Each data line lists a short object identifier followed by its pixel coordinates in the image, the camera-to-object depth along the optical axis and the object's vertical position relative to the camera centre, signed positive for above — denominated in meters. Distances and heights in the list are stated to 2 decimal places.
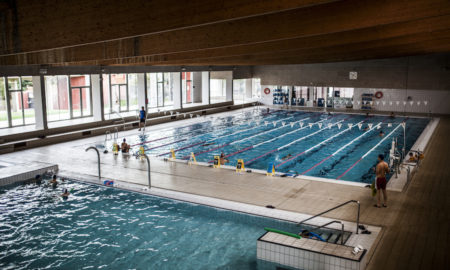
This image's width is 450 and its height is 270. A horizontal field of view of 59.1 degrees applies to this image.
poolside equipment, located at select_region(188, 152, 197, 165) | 14.42 -2.78
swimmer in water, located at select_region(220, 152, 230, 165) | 14.29 -2.66
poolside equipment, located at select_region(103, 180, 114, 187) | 11.95 -2.95
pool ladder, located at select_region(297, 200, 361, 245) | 8.33 -2.94
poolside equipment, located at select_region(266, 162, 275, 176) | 12.72 -2.72
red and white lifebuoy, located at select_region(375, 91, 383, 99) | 31.86 -0.63
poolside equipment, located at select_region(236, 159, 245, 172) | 13.30 -2.72
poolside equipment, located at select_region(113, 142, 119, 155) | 16.03 -2.60
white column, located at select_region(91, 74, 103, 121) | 22.59 -0.72
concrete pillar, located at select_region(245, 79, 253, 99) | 39.85 -0.27
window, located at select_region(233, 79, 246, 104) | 47.16 -0.33
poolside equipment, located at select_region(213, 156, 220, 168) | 13.95 -2.69
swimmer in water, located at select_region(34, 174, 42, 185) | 12.61 -3.04
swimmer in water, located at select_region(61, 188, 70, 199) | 11.20 -3.09
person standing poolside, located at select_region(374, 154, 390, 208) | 9.81 -2.29
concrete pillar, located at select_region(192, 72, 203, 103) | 35.97 -0.09
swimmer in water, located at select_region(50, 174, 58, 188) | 12.20 -2.99
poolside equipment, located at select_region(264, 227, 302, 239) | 7.38 -2.76
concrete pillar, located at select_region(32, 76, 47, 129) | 19.36 -0.93
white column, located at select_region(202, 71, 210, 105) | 32.31 -0.24
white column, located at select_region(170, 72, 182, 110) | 28.91 -0.38
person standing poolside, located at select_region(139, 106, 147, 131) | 22.94 -1.82
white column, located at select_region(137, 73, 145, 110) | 25.75 -0.22
